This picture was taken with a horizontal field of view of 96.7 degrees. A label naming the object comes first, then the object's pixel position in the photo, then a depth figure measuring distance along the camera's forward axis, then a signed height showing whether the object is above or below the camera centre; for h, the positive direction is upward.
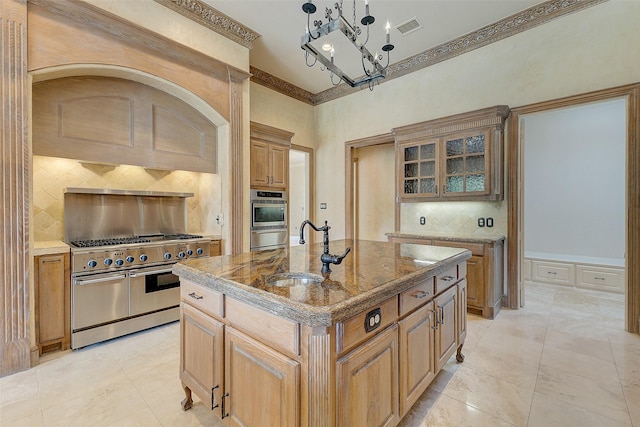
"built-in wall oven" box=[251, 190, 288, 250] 3.97 -0.11
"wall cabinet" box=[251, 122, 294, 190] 4.06 +0.82
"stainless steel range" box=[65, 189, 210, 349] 2.55 -0.48
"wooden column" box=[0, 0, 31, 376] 2.14 +0.16
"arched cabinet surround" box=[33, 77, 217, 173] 2.51 +0.88
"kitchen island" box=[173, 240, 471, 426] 1.05 -0.56
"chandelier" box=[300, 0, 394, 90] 1.73 +1.13
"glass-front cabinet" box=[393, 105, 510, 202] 3.37 +0.69
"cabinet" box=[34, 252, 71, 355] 2.36 -0.76
